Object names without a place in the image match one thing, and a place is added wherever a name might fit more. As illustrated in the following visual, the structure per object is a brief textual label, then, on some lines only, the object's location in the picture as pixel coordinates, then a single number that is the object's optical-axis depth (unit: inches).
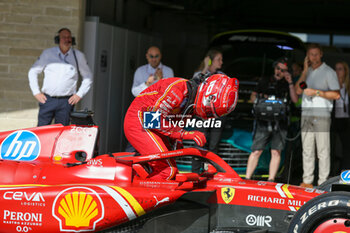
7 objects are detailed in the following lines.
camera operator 642.1
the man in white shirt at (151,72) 703.6
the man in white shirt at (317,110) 646.2
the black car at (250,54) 729.9
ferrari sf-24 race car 388.7
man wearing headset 648.5
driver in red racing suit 410.4
